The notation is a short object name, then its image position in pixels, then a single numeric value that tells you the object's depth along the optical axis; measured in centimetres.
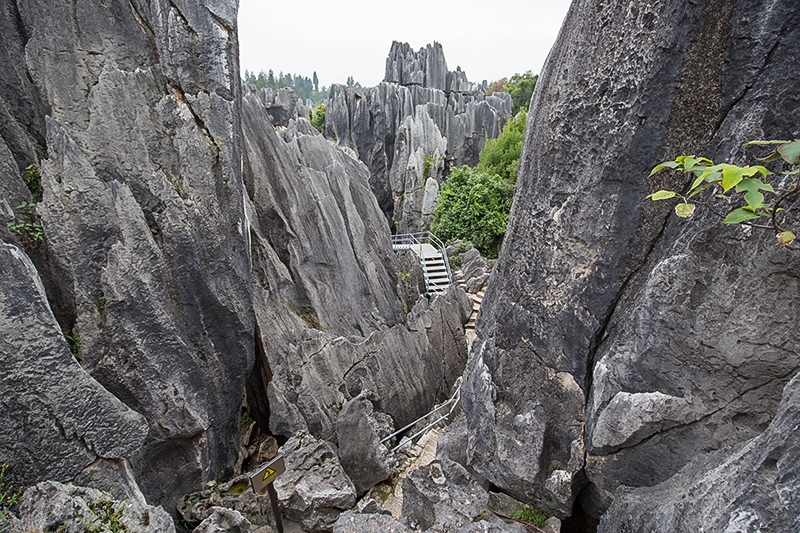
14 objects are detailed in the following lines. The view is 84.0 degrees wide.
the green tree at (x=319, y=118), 3566
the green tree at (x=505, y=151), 2165
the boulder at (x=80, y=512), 349
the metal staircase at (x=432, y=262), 1550
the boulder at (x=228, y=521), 504
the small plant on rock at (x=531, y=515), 446
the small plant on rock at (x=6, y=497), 368
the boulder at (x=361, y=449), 652
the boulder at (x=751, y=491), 211
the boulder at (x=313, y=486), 586
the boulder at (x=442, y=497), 451
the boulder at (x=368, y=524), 457
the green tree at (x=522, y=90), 4738
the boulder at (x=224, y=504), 588
